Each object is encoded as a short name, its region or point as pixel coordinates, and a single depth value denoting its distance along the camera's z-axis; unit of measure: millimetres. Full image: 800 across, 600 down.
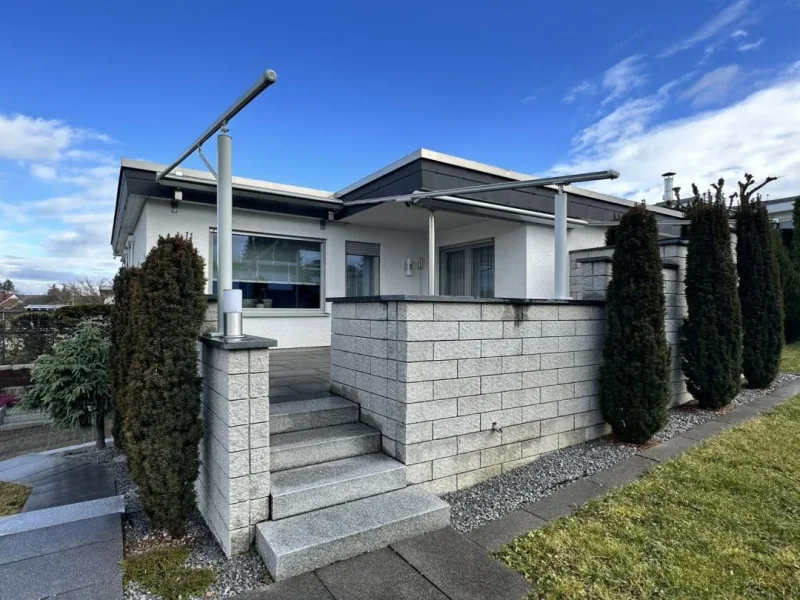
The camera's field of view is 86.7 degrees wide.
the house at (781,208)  14516
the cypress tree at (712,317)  4645
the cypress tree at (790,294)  9609
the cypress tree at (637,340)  3719
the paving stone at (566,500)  2734
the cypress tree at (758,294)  5562
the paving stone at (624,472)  3148
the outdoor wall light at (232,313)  2570
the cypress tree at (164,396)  2383
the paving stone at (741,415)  4438
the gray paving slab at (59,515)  2539
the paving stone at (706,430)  4020
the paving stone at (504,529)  2414
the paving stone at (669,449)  3590
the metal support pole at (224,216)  2859
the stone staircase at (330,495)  2176
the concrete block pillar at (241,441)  2270
